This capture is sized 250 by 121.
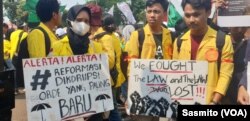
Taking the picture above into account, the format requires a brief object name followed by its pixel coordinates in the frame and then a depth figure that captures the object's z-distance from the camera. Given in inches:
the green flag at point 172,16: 198.2
